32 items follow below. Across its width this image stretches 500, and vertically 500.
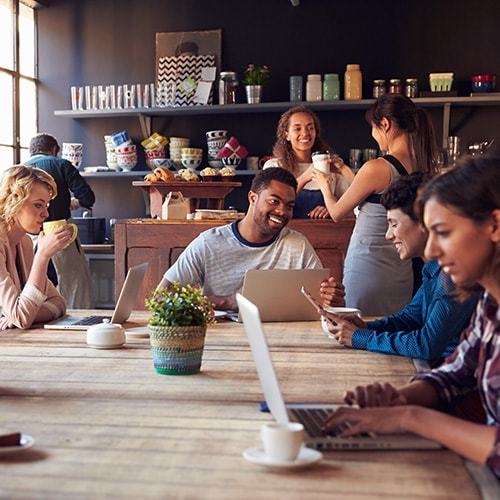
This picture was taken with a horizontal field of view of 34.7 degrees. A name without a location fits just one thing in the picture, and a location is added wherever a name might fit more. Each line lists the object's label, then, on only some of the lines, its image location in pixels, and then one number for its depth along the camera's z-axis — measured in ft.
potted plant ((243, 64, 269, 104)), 20.81
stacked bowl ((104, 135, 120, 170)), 21.98
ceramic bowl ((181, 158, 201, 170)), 21.31
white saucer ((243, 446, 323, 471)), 4.13
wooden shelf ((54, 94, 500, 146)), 19.93
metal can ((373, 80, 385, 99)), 20.25
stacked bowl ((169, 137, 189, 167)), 21.59
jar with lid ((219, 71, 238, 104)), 20.99
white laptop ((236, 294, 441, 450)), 4.17
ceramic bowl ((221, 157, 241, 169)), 20.71
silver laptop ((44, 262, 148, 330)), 8.53
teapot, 7.64
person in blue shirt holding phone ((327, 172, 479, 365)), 7.15
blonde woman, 8.85
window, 21.13
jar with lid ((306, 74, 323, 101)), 20.62
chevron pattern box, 21.52
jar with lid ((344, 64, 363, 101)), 20.48
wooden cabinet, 14.21
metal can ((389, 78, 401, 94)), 20.12
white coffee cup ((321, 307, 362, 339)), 8.21
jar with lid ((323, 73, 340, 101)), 20.56
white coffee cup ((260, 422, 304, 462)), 4.14
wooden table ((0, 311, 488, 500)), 3.93
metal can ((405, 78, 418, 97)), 20.16
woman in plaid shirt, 4.41
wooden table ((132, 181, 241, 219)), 15.47
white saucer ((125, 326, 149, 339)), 8.35
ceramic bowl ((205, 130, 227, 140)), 21.30
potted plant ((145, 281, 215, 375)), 6.50
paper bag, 14.94
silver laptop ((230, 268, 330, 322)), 8.72
